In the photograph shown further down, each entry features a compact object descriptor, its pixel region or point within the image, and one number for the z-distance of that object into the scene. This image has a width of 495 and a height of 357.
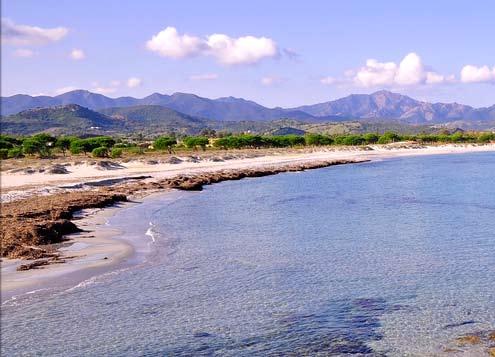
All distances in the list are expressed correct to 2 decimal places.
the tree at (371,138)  149.88
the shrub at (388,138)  148.59
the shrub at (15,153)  76.62
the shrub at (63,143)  92.06
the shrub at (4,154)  75.25
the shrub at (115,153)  79.50
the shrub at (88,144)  88.06
